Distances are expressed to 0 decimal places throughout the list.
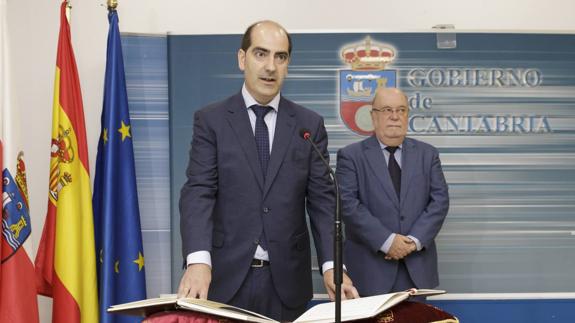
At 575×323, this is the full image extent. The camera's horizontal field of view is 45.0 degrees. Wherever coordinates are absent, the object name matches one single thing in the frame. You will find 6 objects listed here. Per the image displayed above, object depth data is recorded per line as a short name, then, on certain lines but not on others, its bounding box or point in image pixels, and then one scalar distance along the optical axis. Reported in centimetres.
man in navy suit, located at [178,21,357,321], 240
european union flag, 364
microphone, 167
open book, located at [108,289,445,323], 157
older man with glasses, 328
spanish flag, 351
